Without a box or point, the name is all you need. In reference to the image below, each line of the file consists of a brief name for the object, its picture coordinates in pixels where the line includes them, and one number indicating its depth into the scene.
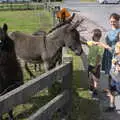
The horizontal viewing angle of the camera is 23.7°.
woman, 5.54
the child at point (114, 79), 5.21
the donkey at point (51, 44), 6.40
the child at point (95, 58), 5.77
